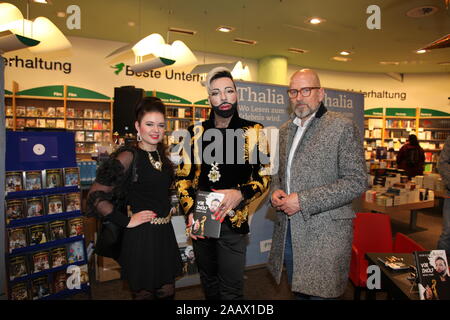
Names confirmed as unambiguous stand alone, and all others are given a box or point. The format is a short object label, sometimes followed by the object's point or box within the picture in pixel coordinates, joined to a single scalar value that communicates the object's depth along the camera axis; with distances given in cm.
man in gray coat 163
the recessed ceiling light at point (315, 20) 656
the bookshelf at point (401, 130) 1136
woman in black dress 193
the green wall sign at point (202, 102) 942
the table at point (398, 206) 508
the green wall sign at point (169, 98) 889
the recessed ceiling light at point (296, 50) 886
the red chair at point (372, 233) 279
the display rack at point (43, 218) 275
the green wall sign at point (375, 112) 1149
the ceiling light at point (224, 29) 717
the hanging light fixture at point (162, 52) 489
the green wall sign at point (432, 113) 1126
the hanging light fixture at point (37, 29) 357
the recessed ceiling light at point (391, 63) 995
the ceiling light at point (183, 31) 736
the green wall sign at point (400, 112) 1151
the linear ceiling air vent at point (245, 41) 812
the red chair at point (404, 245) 225
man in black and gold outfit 188
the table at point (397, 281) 151
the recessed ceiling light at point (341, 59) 963
